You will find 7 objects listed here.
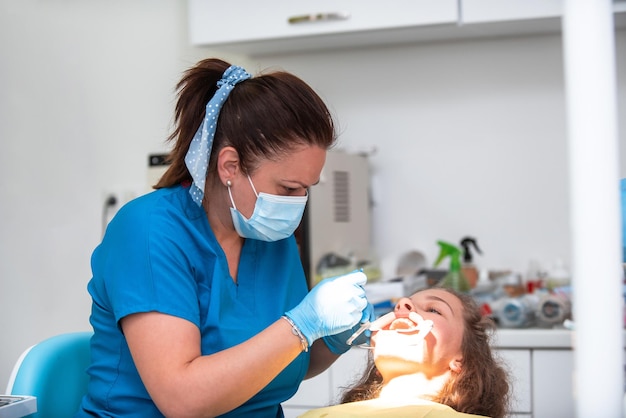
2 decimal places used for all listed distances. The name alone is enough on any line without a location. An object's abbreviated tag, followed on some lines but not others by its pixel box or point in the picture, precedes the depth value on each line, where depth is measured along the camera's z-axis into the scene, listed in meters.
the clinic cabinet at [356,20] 2.24
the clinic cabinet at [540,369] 1.96
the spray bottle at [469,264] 2.43
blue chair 1.34
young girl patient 1.42
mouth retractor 1.39
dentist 1.12
